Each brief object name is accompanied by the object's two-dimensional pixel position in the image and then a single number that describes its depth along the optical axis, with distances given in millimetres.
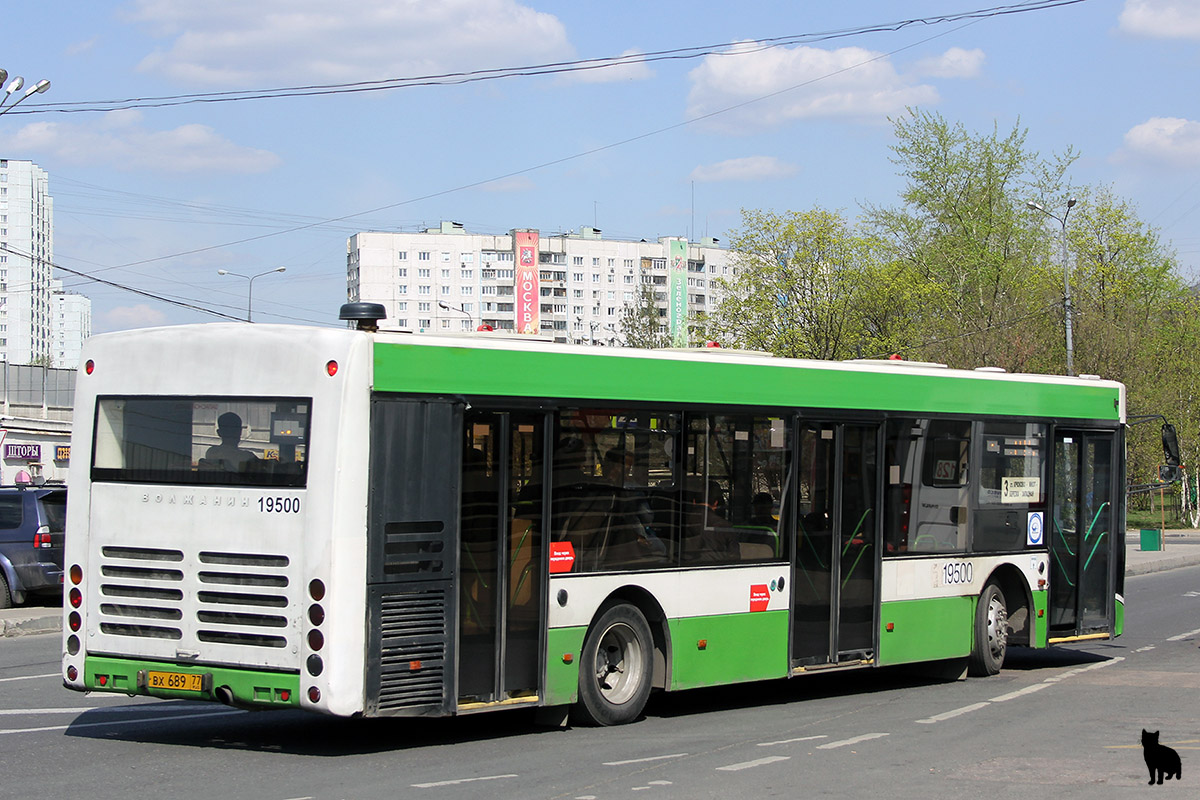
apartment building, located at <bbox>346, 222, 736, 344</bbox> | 152375
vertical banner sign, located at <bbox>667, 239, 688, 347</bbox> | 145500
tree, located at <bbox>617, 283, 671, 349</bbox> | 83388
